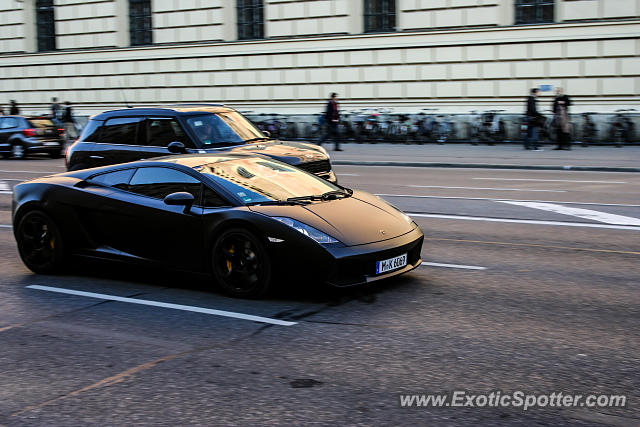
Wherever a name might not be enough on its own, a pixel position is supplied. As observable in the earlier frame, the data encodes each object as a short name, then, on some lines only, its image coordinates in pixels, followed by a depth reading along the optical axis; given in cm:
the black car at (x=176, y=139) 1209
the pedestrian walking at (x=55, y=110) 3456
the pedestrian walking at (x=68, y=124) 3391
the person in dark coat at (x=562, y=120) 2347
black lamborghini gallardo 668
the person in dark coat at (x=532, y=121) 2383
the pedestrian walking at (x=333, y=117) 2608
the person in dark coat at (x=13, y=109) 3472
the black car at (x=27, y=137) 2573
